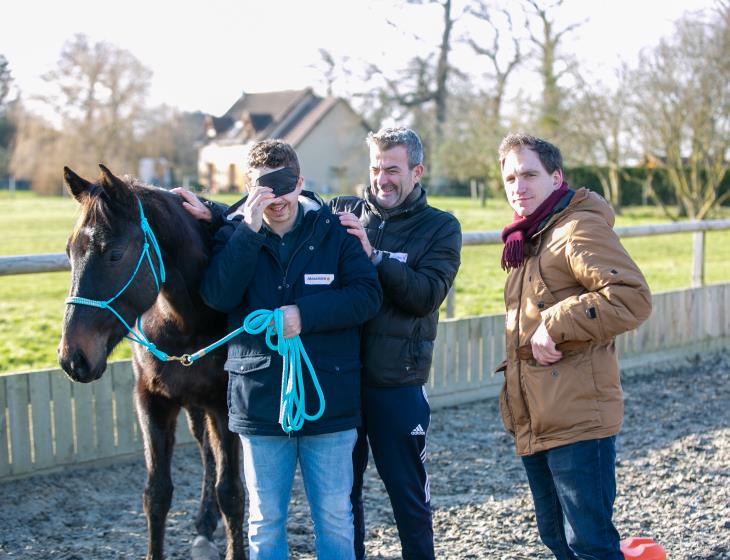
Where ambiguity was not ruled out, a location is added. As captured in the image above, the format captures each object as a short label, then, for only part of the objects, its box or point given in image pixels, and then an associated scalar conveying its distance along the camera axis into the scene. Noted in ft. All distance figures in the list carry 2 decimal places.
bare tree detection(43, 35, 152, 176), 114.73
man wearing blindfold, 9.21
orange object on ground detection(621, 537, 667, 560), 10.71
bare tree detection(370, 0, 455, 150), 99.19
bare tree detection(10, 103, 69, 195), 113.80
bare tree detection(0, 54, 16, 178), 126.12
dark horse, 9.34
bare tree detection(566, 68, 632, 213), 65.46
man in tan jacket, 8.58
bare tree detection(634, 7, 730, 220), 58.13
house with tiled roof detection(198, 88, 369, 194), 141.49
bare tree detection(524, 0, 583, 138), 72.79
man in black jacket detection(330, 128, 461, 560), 10.25
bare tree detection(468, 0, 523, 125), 87.36
